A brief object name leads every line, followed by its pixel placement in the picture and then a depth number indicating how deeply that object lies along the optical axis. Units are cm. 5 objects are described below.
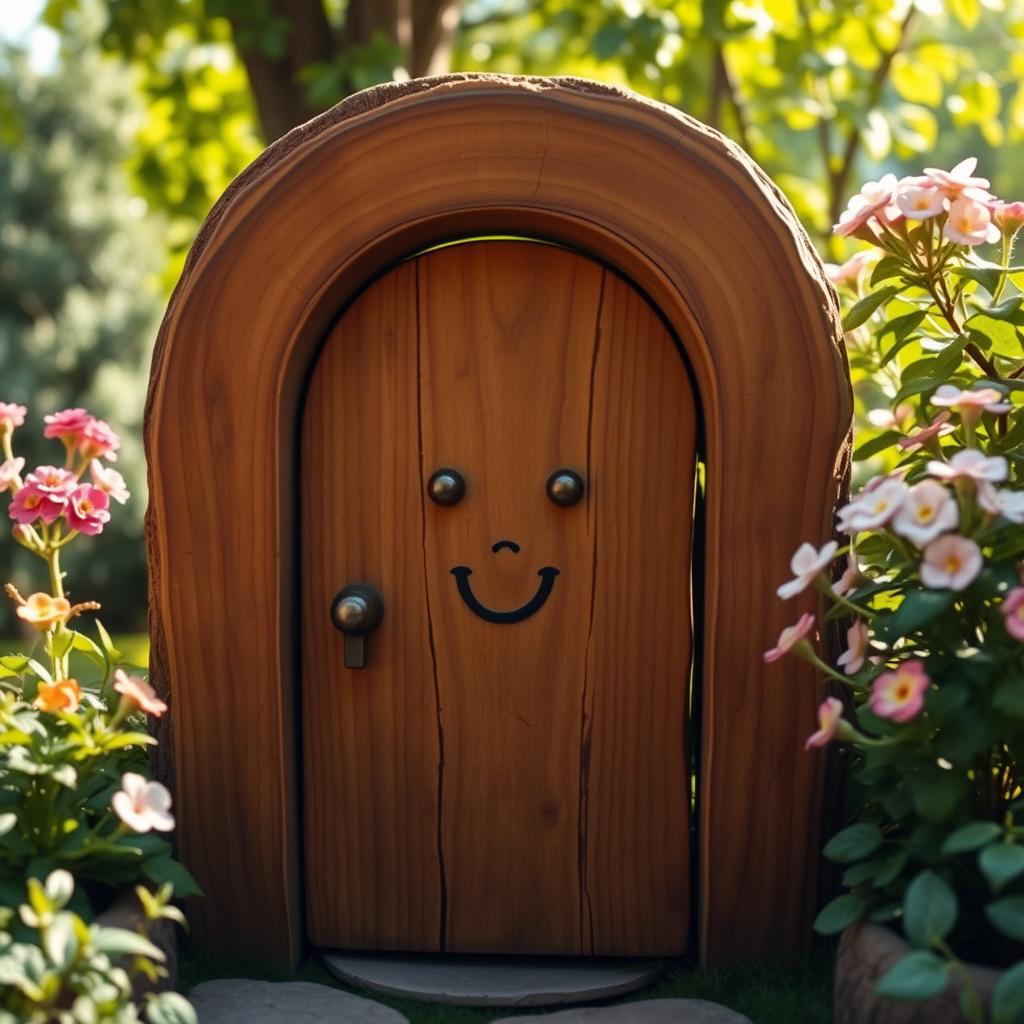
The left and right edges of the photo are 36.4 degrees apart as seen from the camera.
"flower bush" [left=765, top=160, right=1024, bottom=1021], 75
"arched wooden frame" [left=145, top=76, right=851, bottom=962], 90
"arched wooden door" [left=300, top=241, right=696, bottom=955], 94
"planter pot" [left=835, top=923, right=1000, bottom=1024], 73
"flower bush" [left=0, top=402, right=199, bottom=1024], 72
